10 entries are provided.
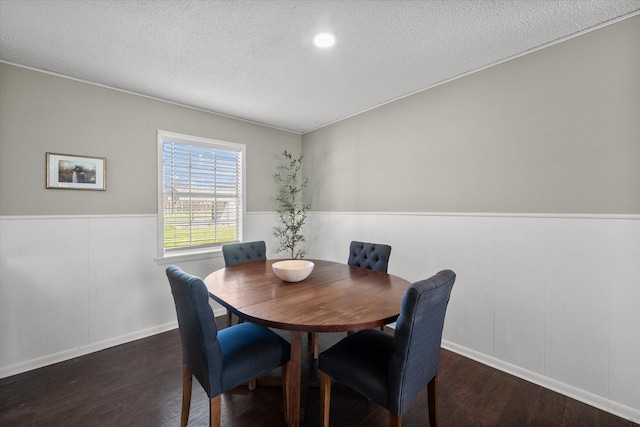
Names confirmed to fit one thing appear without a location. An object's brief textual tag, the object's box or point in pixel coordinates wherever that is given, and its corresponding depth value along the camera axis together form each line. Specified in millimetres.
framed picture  2430
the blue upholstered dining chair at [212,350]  1399
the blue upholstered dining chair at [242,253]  2859
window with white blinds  3166
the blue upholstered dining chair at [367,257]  2529
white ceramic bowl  2029
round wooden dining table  1392
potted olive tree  4141
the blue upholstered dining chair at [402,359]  1279
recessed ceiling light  1940
